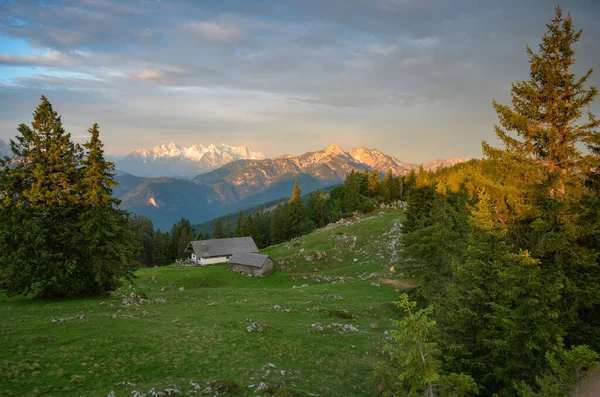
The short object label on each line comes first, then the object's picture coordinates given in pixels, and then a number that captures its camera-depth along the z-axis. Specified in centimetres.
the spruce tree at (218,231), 11694
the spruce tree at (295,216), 10874
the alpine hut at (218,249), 7969
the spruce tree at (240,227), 10878
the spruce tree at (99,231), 2952
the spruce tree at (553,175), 1614
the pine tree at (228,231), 12581
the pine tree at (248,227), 10766
